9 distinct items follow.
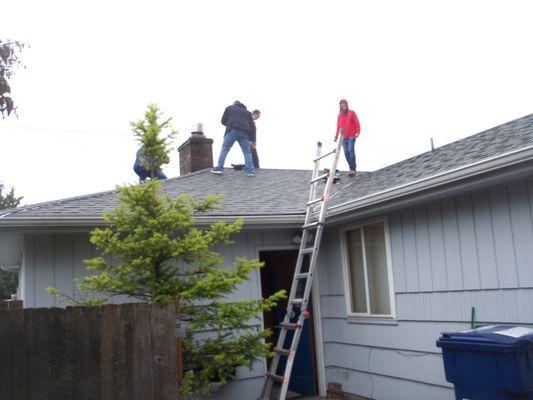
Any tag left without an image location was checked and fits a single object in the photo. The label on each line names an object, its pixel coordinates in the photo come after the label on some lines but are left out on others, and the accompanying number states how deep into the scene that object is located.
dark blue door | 8.72
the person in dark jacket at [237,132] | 10.89
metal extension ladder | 7.09
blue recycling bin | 4.65
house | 5.89
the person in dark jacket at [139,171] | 10.12
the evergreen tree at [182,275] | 6.06
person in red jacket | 10.11
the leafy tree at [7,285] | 35.69
